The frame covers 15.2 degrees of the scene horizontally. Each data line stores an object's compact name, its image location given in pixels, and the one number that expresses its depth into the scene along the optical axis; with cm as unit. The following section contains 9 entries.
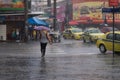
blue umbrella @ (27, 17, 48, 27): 5352
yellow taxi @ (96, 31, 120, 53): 2703
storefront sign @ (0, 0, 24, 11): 4791
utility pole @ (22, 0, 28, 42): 4558
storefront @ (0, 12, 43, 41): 4691
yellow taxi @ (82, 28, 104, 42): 4555
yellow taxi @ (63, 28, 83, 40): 5872
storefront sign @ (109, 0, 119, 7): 2550
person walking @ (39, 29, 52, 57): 2472
